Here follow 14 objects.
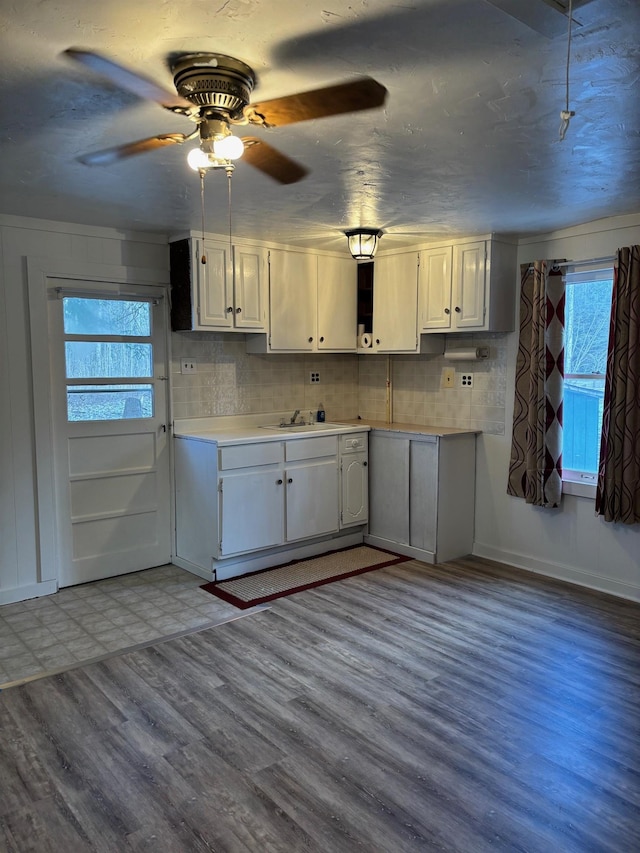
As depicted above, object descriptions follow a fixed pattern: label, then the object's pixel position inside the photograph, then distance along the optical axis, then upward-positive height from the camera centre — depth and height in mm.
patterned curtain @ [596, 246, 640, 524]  3865 -197
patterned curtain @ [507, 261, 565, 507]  4336 -99
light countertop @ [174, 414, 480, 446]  4473 -485
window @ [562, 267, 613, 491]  4219 -4
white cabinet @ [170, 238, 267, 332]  4395 +549
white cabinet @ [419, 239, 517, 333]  4492 +565
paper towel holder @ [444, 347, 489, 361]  4820 +85
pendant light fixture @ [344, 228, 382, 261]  4297 +819
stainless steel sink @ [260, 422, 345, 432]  5000 -486
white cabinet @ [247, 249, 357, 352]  4883 +481
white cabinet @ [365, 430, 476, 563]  4723 -951
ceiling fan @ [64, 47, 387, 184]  1908 +854
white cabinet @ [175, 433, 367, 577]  4336 -933
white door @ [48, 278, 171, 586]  4227 -430
